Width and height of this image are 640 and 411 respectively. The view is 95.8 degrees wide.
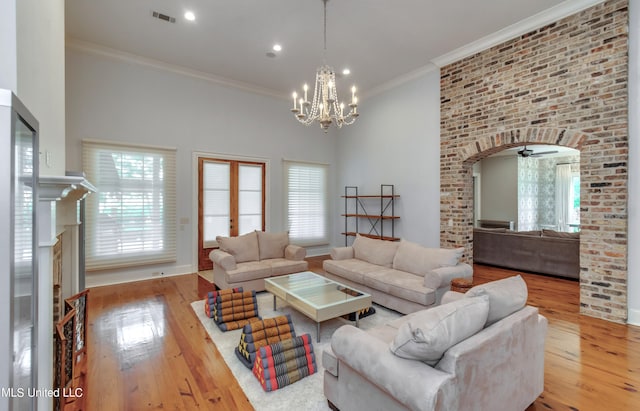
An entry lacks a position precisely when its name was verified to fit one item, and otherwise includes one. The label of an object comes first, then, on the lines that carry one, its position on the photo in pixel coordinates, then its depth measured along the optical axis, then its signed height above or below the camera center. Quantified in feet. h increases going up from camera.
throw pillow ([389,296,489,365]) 4.77 -2.16
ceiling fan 25.52 +4.88
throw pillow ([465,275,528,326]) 5.95 -1.97
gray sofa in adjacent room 16.71 -2.92
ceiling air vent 12.50 +8.26
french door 19.20 +0.29
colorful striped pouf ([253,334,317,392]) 7.32 -4.19
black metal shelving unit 20.65 -0.67
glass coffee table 9.60 -3.39
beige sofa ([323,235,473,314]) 11.05 -3.03
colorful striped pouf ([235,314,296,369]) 8.18 -3.83
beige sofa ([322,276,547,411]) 4.72 -2.80
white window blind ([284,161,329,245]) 23.00 +0.19
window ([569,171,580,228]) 29.09 +0.39
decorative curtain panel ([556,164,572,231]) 29.58 +0.92
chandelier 11.37 +4.48
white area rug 6.79 -4.62
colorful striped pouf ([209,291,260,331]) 10.66 -4.01
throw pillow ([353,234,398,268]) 14.47 -2.42
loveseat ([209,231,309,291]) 13.82 -2.92
